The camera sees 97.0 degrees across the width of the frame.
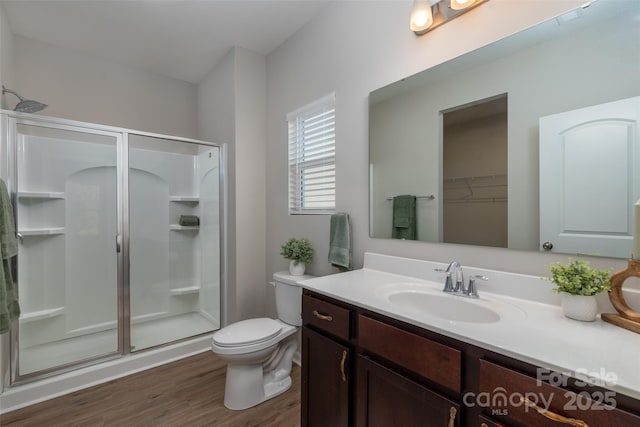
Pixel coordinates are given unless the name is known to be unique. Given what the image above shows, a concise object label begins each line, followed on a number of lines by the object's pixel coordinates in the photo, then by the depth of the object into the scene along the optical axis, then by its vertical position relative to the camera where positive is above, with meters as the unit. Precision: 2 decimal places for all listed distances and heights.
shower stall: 2.09 -0.21
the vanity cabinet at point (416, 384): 0.65 -0.52
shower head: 1.98 +0.76
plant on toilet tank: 2.13 -0.32
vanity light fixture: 1.40 +0.99
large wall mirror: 0.98 +0.30
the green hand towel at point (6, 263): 1.46 -0.27
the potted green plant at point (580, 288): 0.89 -0.24
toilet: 1.73 -0.87
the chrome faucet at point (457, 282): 1.23 -0.32
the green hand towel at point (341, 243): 1.81 -0.20
